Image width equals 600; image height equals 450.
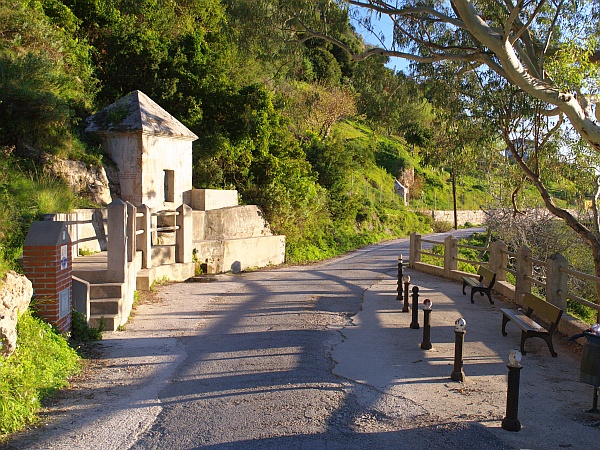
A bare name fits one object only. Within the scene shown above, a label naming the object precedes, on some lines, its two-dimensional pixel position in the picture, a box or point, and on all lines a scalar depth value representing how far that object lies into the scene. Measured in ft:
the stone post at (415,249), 65.57
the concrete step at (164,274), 41.50
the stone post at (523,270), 40.50
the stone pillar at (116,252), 32.53
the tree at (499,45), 40.40
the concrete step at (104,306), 30.37
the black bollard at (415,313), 33.18
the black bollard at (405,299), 37.78
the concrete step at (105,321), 29.44
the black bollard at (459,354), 23.06
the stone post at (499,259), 46.52
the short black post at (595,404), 20.49
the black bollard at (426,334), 28.25
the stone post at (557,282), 34.01
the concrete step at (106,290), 31.50
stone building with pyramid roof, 52.80
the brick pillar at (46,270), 24.43
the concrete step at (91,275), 32.42
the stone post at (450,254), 56.95
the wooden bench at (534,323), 28.25
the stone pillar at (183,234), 49.93
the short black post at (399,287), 44.47
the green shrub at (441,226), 153.38
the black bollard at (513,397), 18.28
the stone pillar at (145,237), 41.91
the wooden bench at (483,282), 42.53
